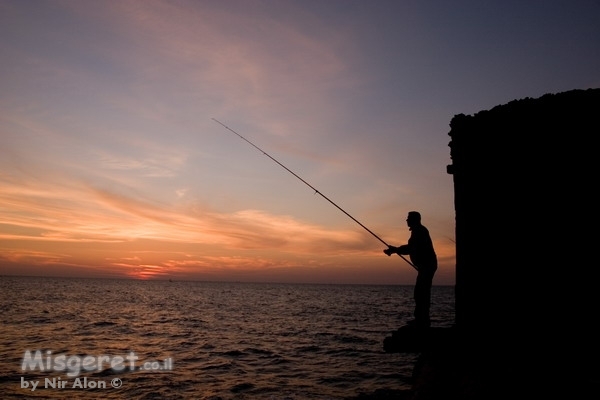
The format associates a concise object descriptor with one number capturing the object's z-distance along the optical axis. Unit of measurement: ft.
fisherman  23.62
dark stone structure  17.88
